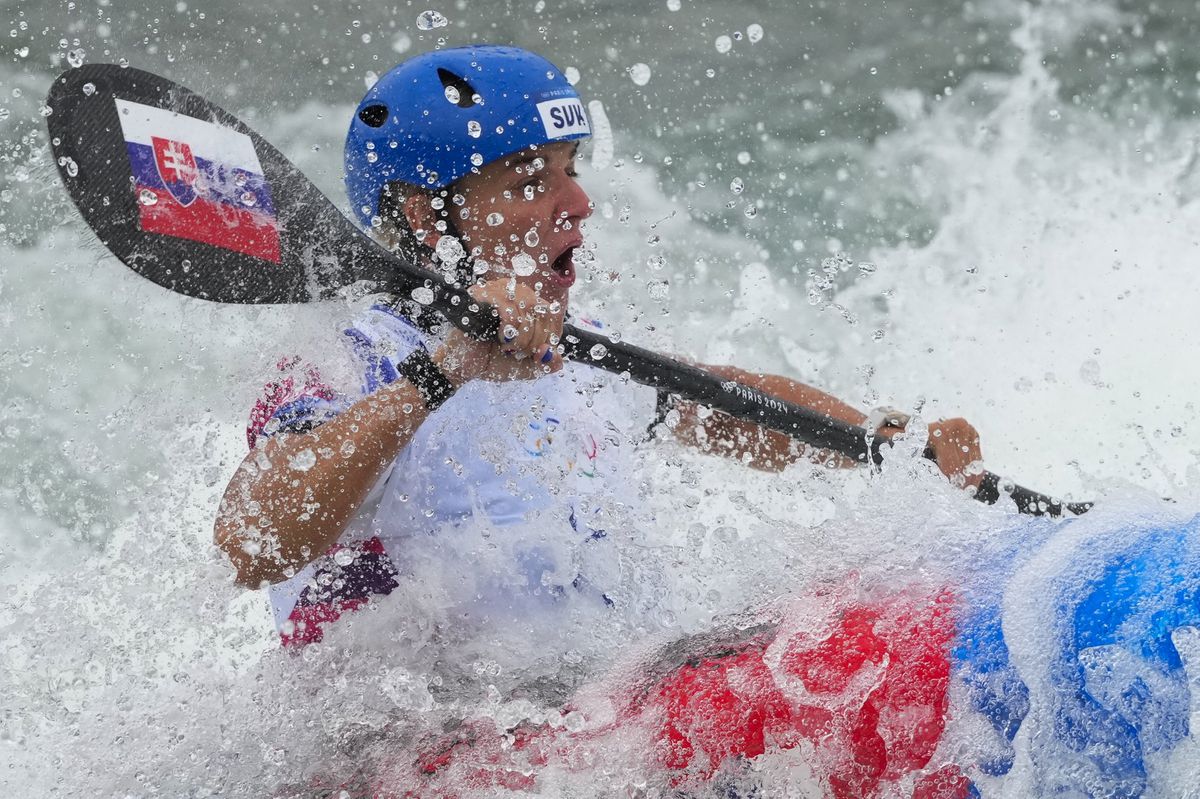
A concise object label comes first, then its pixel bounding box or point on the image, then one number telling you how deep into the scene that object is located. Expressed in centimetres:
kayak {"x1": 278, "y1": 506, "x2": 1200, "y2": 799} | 1427
